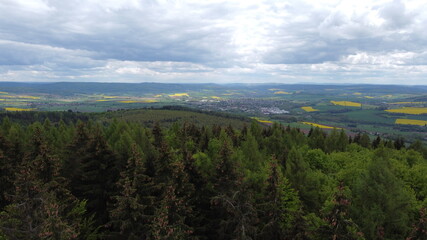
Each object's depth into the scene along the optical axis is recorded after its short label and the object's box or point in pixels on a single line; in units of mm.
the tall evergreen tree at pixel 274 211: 24734
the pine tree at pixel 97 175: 31172
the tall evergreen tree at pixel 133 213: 21109
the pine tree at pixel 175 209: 19016
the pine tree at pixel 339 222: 18750
